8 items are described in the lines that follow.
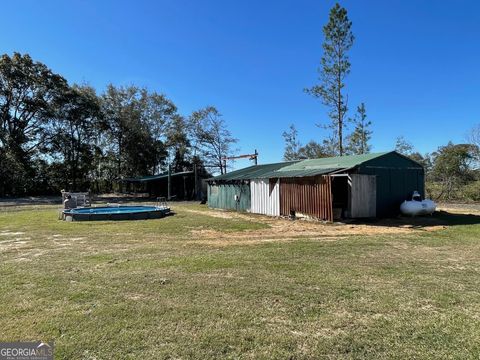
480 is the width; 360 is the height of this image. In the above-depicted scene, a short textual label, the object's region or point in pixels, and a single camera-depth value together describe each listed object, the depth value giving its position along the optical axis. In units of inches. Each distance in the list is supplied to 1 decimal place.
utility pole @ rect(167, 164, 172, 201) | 1262.5
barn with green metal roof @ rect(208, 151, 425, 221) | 578.2
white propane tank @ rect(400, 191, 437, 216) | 584.8
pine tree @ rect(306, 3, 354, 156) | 1034.7
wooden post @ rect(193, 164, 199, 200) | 1299.2
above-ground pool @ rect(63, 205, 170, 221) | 594.2
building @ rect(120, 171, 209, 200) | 1354.6
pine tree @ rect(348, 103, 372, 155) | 1261.1
